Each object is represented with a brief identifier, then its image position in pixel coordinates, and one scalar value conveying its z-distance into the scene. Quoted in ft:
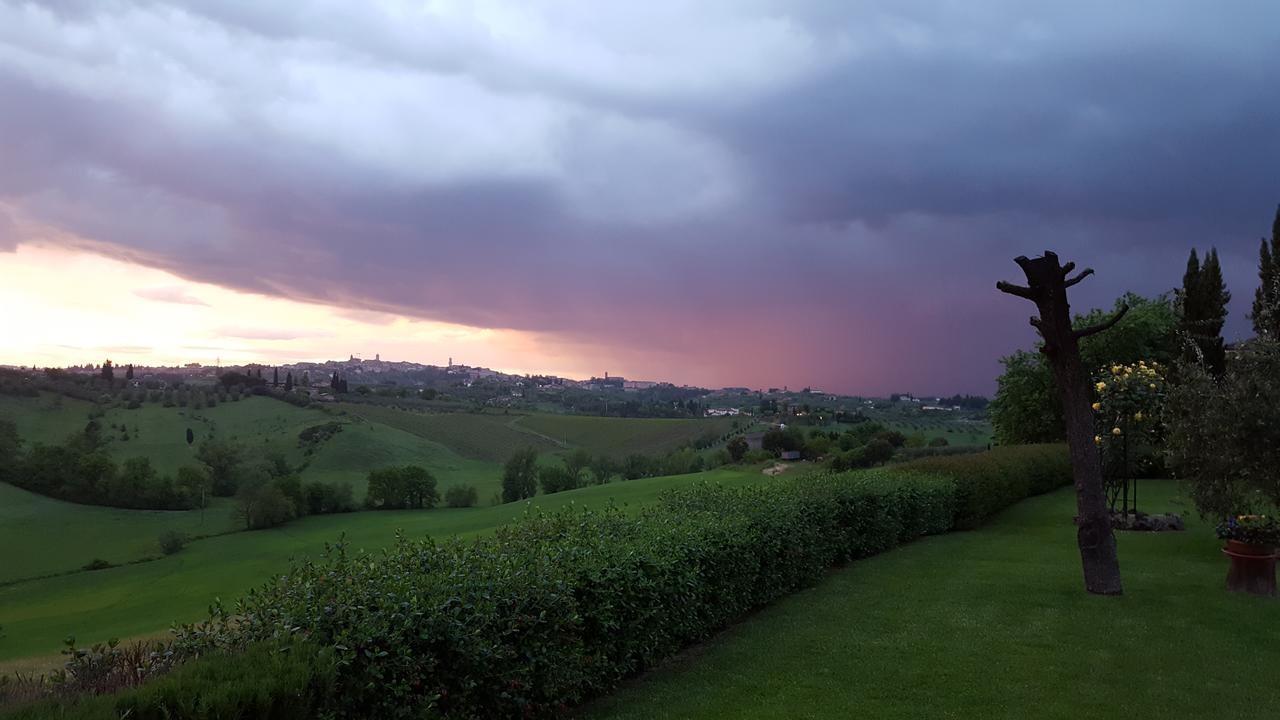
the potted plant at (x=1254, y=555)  28.19
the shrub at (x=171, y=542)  166.09
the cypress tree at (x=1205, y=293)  94.84
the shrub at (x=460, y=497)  209.36
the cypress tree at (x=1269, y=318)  31.01
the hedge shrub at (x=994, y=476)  51.24
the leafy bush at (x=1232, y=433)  26.99
